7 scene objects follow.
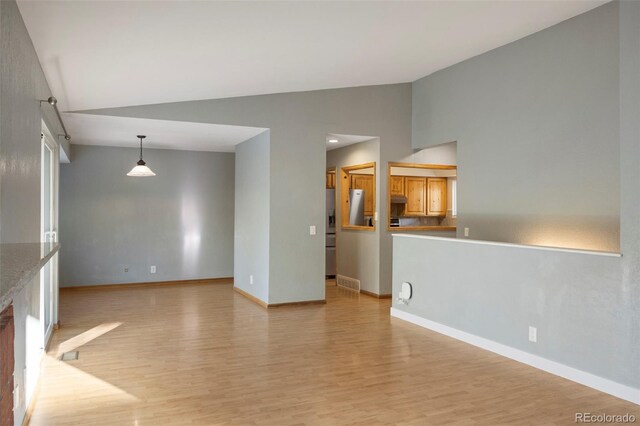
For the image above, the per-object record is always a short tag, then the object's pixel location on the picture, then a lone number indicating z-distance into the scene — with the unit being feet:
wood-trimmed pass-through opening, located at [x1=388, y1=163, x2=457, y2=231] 28.71
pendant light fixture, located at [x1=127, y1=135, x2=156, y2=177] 22.75
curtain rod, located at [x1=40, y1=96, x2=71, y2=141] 11.45
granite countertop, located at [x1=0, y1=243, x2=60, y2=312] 4.03
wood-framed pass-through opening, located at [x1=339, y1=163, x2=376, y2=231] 27.04
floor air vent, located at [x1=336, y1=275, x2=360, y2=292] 25.32
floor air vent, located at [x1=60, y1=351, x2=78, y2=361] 13.83
